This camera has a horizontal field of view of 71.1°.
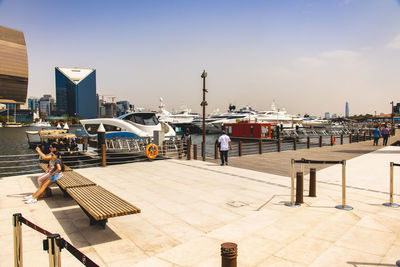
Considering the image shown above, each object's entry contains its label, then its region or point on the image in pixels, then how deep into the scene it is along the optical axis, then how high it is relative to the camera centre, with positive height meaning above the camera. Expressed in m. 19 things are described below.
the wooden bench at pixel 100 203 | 4.61 -1.49
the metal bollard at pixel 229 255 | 2.85 -1.36
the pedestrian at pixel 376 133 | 25.31 -1.05
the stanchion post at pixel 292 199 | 6.85 -1.93
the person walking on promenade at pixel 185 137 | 17.34 -0.99
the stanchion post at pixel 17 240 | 3.20 -1.41
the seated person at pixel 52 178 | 6.95 -1.39
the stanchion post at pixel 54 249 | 2.47 -1.15
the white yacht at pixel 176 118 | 87.19 +1.40
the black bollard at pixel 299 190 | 7.02 -1.71
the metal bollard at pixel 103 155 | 12.78 -1.50
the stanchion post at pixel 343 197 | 6.55 -1.77
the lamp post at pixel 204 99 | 15.55 +1.33
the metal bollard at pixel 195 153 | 15.83 -1.79
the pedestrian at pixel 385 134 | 25.35 -1.14
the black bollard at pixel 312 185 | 7.72 -1.75
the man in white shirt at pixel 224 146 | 13.49 -1.18
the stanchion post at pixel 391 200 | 6.69 -1.93
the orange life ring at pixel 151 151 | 14.45 -1.51
